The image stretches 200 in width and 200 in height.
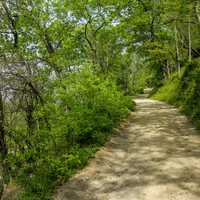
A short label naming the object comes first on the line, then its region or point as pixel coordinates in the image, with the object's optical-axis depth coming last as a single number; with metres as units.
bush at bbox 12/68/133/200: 6.34
